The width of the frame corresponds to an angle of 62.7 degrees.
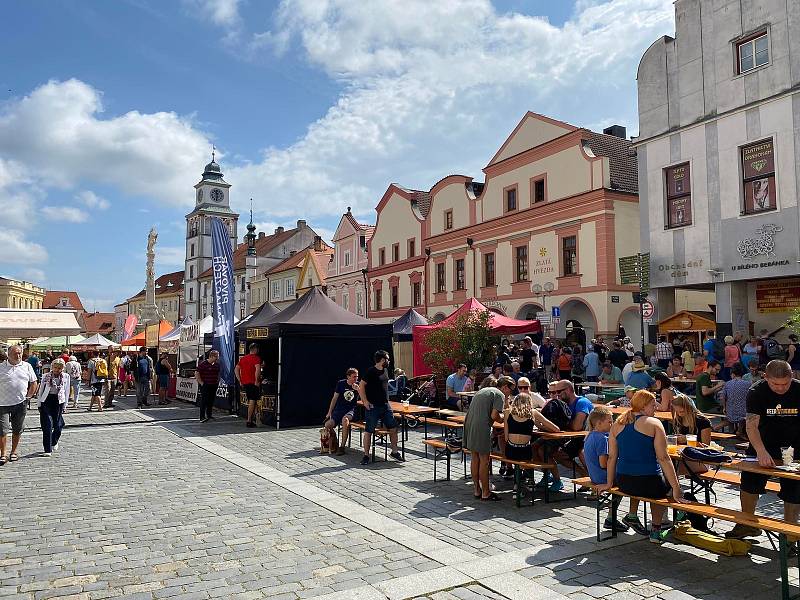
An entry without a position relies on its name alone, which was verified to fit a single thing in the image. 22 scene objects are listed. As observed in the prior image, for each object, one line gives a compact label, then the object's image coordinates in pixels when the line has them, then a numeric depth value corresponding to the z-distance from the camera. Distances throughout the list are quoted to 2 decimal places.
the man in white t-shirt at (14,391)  10.24
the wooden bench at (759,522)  4.66
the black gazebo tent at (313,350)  14.69
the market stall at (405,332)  23.56
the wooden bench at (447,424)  10.28
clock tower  89.50
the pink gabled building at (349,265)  44.84
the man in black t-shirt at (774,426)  5.62
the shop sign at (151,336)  28.28
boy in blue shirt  6.41
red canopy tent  19.45
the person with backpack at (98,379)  19.97
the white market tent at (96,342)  32.41
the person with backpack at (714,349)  17.06
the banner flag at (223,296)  16.45
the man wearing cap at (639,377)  12.47
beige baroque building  24.83
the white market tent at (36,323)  24.28
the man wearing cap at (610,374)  16.64
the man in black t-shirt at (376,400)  10.38
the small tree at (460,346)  17.73
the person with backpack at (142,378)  21.17
